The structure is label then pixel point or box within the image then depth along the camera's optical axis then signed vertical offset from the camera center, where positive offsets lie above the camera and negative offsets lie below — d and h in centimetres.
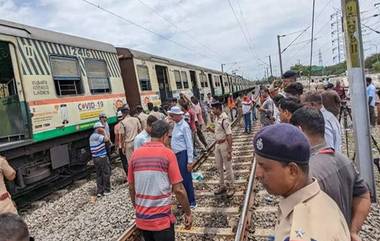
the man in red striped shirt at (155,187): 386 -95
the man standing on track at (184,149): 672 -109
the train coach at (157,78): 1359 +29
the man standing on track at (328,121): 377 -59
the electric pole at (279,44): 3900 +230
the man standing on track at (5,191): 416 -83
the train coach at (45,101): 820 +2
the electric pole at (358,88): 557 -44
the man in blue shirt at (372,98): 1337 -143
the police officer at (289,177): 156 -47
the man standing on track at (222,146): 752 -129
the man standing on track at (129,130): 909 -89
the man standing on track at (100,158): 852 -133
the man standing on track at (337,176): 235 -68
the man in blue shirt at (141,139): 608 -75
